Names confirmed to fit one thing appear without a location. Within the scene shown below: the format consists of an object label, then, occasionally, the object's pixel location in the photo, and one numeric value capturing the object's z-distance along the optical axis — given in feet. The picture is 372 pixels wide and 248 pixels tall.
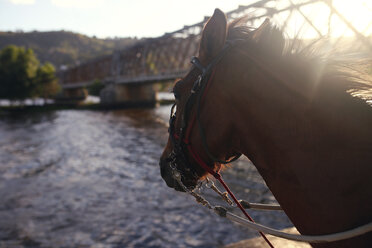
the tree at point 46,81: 176.65
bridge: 135.64
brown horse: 4.77
